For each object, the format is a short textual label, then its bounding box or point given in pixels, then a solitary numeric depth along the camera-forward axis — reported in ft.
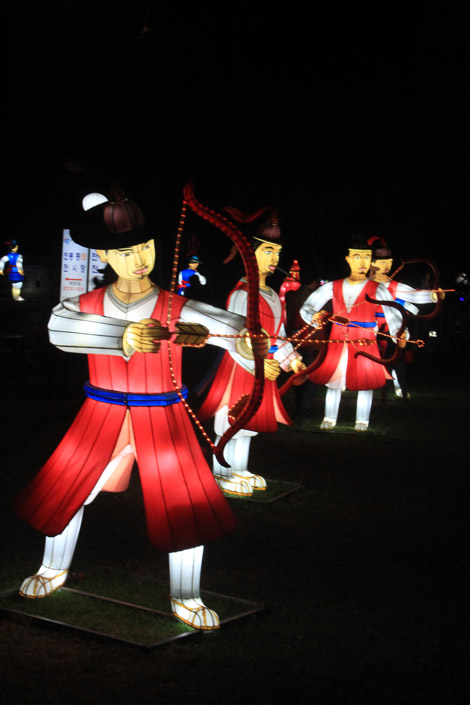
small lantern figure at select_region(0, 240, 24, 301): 61.41
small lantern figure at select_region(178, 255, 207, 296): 50.98
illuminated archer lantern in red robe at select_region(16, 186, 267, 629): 10.85
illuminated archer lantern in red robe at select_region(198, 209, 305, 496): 17.80
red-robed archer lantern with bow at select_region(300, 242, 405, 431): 24.38
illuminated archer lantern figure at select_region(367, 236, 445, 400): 27.27
